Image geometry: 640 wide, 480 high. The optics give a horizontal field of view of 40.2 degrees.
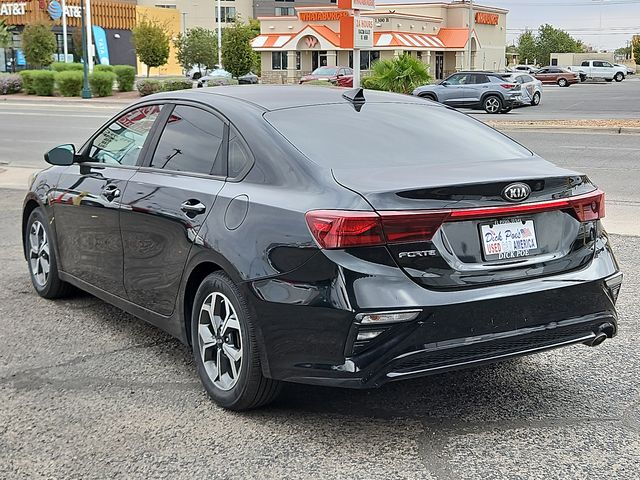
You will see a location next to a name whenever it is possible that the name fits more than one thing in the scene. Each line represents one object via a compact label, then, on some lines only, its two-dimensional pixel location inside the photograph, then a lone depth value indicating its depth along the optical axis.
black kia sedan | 3.74
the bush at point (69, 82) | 42.84
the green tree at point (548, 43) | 120.50
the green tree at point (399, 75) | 31.08
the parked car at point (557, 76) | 65.25
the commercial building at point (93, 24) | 78.19
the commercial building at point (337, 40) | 64.88
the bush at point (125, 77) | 45.72
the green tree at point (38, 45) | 56.72
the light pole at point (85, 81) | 40.95
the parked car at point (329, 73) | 45.77
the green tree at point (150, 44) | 65.50
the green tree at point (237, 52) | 68.88
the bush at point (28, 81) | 44.69
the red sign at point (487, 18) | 77.39
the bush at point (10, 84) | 46.44
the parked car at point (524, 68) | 77.84
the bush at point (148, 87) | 41.88
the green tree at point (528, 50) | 121.94
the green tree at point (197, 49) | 65.62
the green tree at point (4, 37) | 59.53
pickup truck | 72.88
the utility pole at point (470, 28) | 65.71
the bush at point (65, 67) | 49.94
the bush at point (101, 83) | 42.28
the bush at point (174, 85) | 39.51
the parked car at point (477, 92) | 31.10
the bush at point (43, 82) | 44.06
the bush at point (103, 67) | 51.58
